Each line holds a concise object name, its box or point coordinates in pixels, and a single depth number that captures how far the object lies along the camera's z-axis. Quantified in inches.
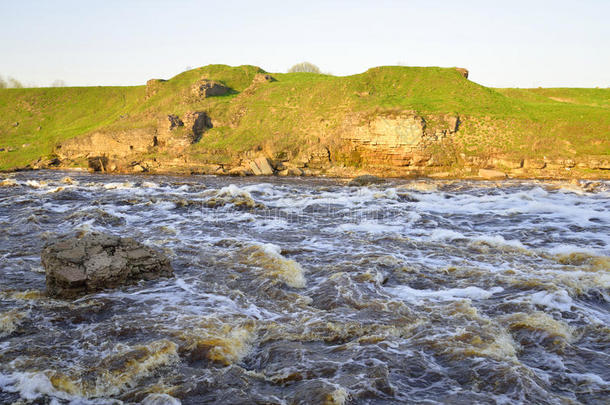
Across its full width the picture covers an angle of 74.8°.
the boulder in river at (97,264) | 342.3
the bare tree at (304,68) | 3176.7
